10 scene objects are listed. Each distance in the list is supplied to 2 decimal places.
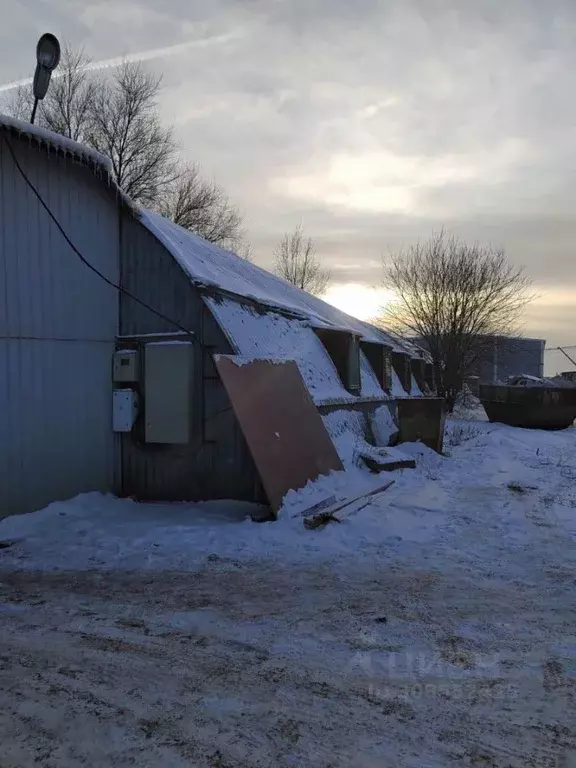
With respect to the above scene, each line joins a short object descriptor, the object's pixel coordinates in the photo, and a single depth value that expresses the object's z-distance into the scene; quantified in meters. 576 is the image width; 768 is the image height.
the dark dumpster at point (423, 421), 12.73
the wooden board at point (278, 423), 7.26
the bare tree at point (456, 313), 25.58
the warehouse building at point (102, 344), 7.31
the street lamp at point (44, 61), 7.54
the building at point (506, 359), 26.80
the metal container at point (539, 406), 19.45
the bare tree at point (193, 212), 30.33
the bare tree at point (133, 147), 28.78
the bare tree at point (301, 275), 42.89
